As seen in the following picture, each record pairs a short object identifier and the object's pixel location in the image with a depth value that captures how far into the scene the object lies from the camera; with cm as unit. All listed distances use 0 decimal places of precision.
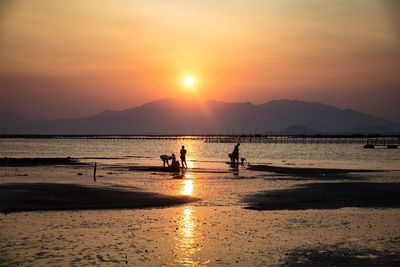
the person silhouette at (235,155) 5392
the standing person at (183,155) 4571
